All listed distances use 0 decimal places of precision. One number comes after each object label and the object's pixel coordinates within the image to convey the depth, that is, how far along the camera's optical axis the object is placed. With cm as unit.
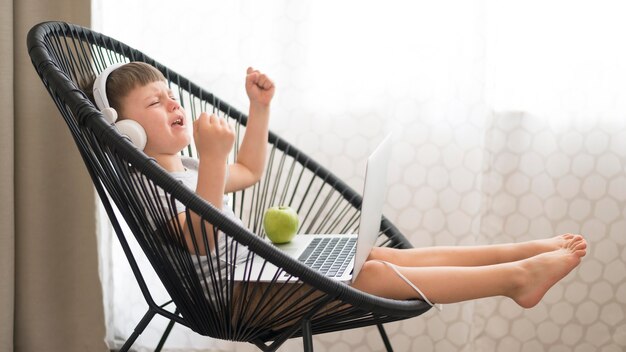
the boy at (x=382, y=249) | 264
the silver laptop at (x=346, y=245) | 260
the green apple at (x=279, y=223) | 293
